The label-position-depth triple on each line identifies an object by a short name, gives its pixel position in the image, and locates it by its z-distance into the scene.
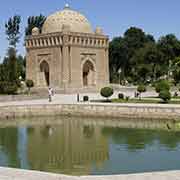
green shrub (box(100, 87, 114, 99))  26.47
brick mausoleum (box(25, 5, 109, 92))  38.31
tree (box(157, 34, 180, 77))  53.16
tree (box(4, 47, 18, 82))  32.94
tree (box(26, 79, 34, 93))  40.07
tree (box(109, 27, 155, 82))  58.47
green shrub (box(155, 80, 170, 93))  27.94
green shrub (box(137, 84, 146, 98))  29.39
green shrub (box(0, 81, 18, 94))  30.41
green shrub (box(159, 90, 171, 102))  24.84
